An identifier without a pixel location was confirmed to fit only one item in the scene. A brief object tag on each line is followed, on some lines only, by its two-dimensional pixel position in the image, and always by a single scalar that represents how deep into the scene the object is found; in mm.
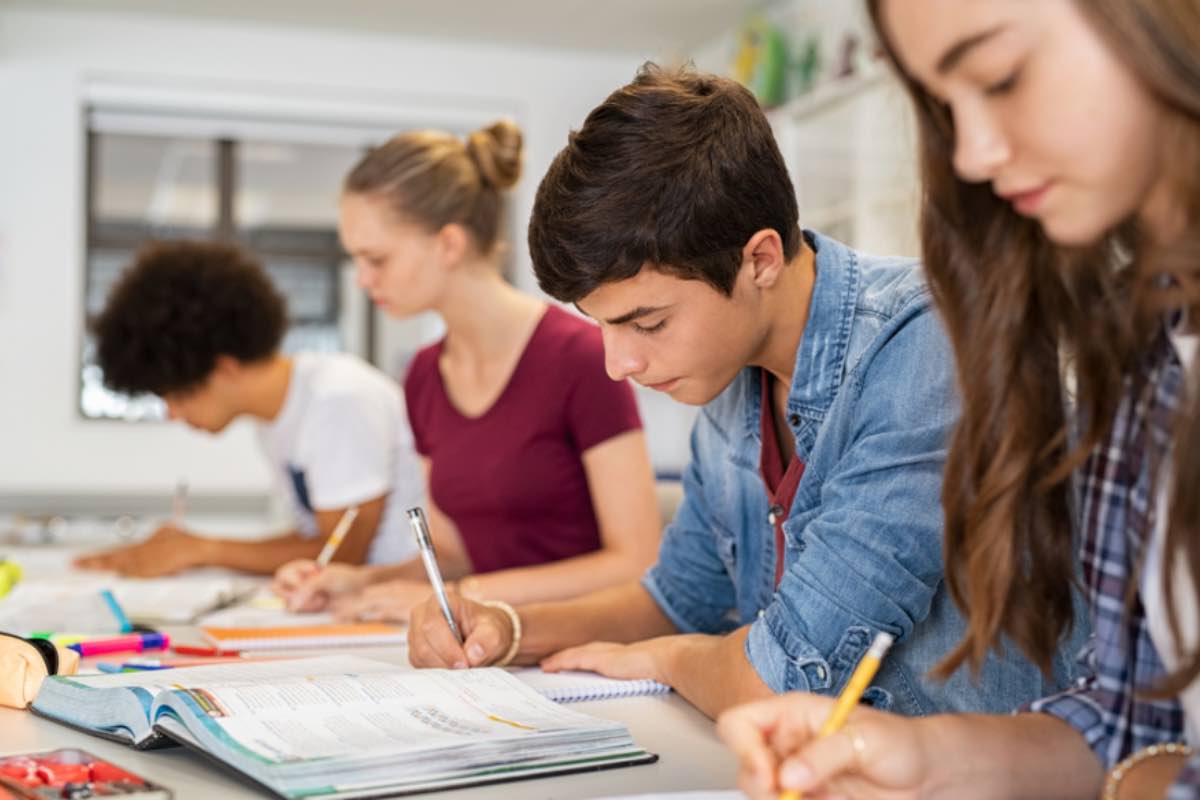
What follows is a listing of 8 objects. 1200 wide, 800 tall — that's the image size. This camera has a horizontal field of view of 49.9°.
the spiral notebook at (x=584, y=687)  1256
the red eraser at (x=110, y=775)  907
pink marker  1505
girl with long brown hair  690
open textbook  878
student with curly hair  2490
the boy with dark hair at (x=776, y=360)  1110
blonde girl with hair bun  1956
